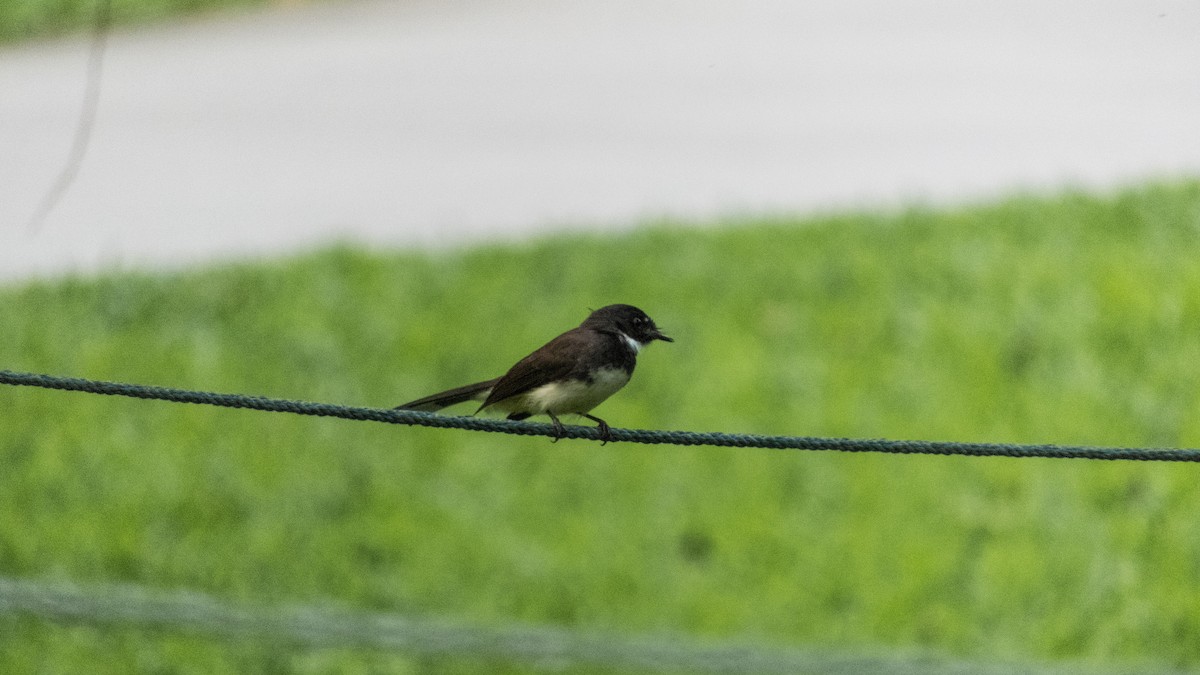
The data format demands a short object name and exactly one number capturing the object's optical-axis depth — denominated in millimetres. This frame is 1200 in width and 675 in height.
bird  8508
